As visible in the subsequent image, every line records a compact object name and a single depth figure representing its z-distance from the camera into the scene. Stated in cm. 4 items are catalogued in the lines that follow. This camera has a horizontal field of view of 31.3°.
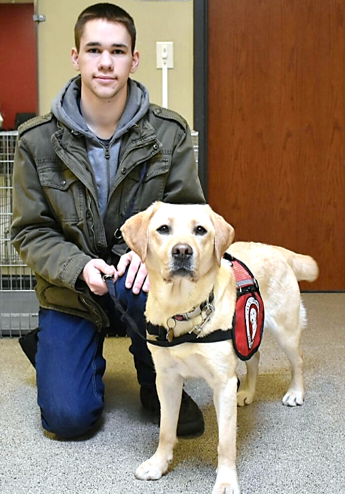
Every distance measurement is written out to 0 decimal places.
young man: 195
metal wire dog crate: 290
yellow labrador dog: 152
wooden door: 362
